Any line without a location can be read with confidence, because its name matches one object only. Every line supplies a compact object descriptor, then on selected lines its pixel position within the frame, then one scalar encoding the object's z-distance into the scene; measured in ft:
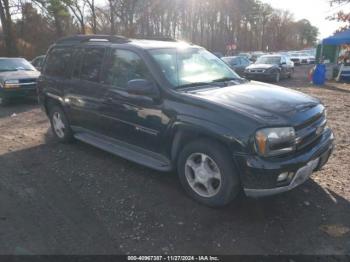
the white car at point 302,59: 138.31
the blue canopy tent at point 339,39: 70.42
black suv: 11.27
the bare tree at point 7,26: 88.30
